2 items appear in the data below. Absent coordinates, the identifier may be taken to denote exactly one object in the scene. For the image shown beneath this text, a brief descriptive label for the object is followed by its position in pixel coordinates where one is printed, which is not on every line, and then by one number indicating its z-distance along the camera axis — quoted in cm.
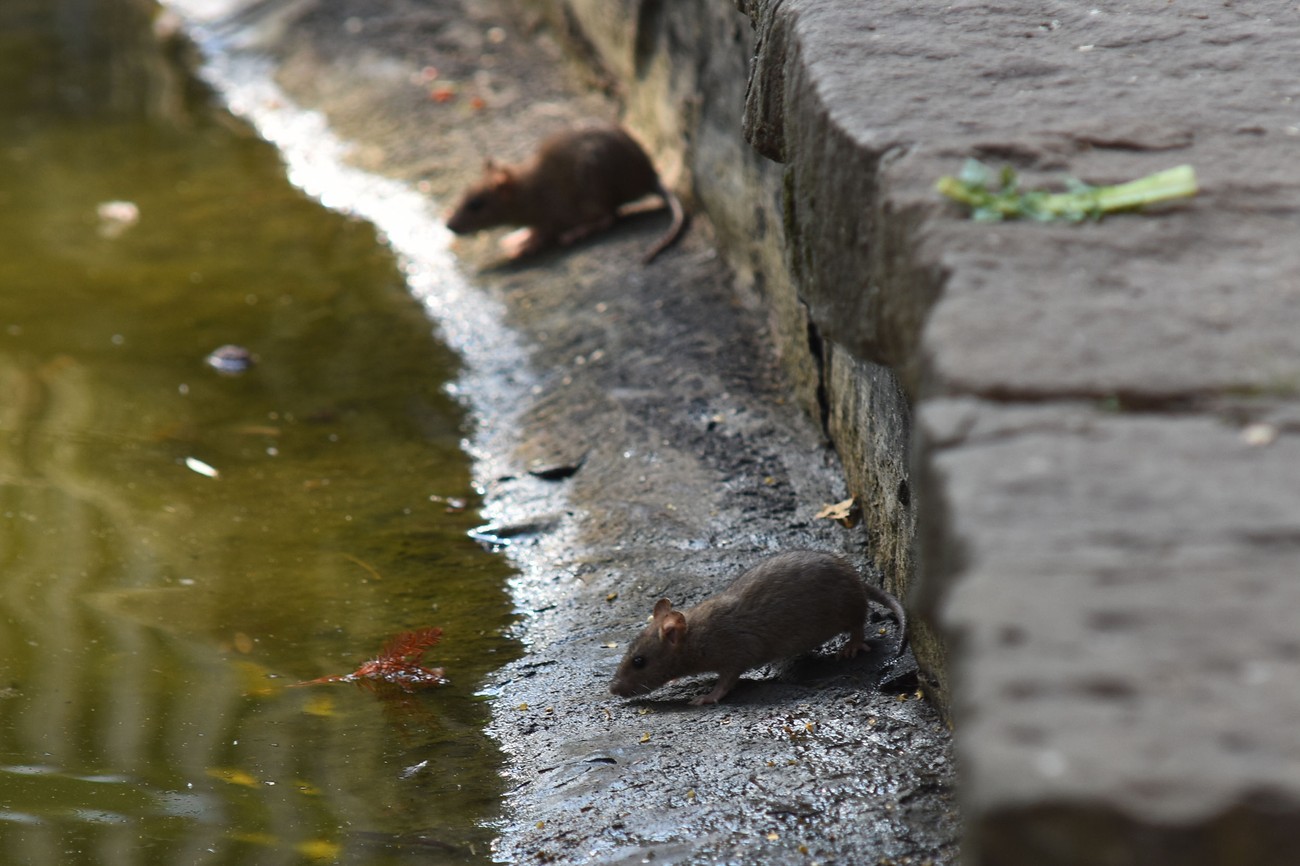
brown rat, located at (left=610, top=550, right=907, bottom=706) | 797
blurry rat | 1529
